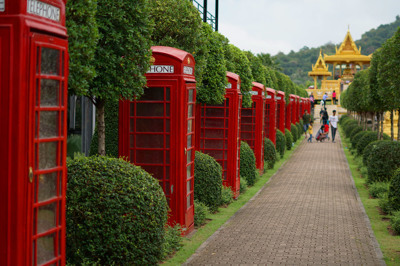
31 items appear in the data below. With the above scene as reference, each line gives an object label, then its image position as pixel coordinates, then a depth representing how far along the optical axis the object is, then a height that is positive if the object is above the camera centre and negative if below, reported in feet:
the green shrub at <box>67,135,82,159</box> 47.00 -2.74
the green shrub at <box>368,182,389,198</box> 49.87 -6.11
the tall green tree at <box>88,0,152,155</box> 27.43 +2.97
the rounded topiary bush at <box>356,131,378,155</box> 80.38 -3.02
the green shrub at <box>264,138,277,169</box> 71.87 -4.60
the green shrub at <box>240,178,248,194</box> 54.27 -6.53
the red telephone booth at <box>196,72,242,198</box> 48.21 -1.05
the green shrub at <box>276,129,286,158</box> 86.07 -3.83
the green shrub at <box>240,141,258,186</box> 55.67 -4.75
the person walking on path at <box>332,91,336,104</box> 262.67 +8.95
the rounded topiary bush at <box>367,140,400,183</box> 50.78 -3.65
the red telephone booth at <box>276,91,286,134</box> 92.84 +0.64
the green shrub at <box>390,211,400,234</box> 35.75 -6.41
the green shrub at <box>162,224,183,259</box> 29.27 -6.52
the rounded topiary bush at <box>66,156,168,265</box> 23.77 -4.23
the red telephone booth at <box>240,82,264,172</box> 61.98 -0.60
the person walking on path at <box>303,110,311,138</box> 136.98 -0.84
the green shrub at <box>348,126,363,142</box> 108.47 -2.36
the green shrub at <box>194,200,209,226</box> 37.73 -6.46
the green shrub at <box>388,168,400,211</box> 38.96 -4.86
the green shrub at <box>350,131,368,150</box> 95.94 -3.78
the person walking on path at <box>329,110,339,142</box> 122.60 -1.27
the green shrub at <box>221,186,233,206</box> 46.07 -6.46
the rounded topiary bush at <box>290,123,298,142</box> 120.47 -3.04
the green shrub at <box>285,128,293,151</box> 104.92 -4.29
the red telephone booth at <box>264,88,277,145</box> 74.69 +0.33
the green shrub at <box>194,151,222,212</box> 40.12 -4.52
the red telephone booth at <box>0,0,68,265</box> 15.03 -0.43
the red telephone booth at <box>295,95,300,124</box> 145.18 +1.45
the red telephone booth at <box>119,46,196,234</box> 31.63 -0.69
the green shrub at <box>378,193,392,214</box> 41.70 -6.30
